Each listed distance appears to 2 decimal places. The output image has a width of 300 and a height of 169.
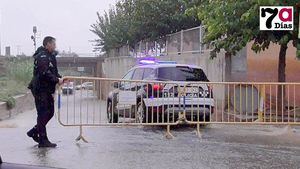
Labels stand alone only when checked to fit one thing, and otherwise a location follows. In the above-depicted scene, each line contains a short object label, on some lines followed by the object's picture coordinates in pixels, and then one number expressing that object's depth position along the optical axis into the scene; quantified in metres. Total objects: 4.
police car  11.52
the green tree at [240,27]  12.81
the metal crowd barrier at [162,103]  11.09
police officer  9.07
